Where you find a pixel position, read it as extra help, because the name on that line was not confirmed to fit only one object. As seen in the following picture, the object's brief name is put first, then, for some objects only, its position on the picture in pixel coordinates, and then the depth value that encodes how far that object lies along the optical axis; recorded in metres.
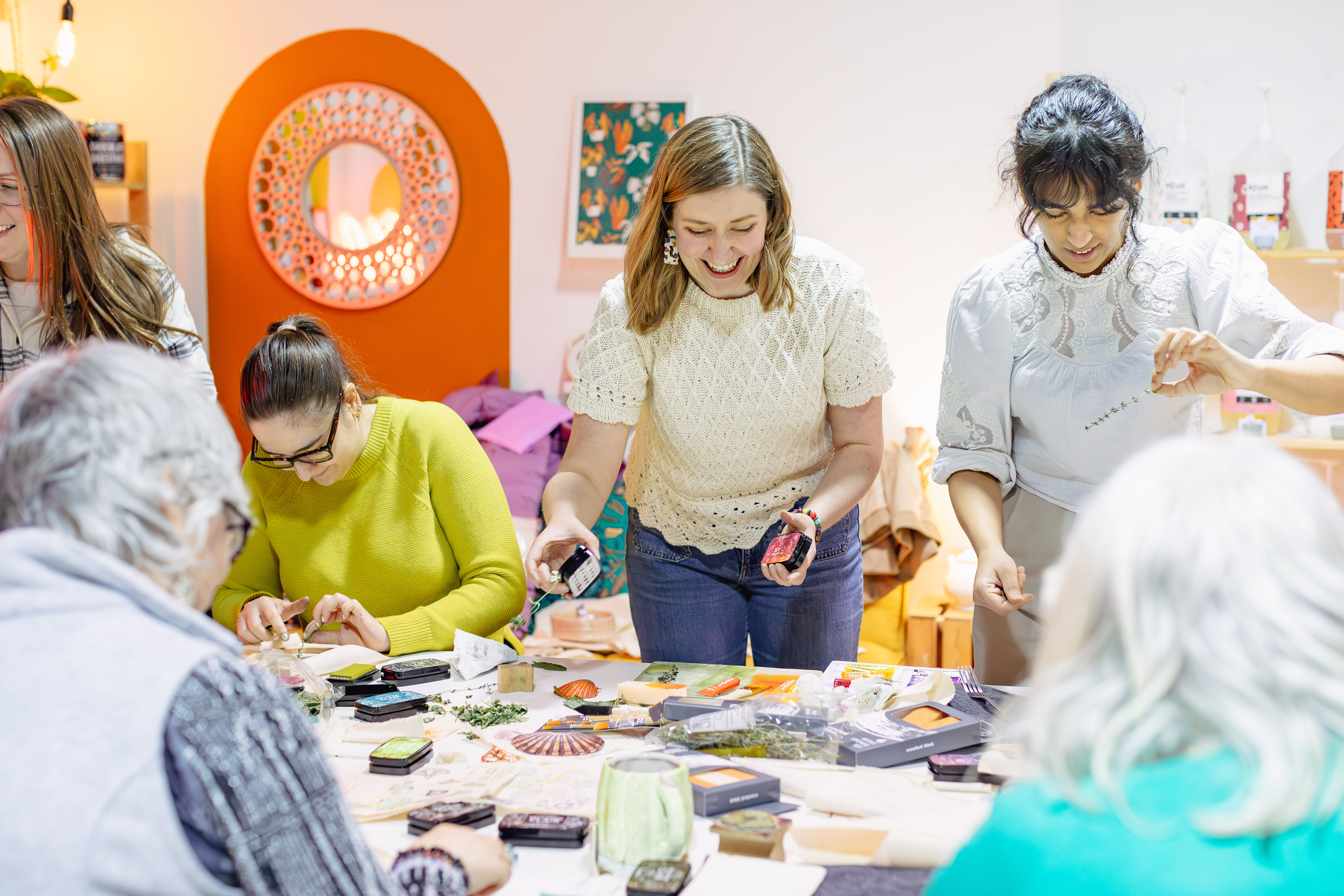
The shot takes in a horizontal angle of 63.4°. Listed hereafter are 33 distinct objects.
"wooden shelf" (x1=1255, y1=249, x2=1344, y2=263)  3.18
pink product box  3.80
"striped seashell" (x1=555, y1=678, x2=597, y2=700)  1.72
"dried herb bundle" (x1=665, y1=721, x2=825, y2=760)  1.43
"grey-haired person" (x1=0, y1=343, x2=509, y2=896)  0.78
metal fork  1.62
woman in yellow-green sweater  2.05
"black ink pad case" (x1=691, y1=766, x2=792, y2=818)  1.26
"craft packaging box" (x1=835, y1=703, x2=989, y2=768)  1.39
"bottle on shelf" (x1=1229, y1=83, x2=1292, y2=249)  3.24
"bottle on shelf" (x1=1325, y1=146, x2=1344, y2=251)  3.19
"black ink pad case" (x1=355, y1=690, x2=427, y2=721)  1.59
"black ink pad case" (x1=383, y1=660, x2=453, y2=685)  1.78
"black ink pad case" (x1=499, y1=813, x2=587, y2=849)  1.20
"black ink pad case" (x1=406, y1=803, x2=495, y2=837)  1.22
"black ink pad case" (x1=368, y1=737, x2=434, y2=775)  1.39
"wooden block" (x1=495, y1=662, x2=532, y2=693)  1.73
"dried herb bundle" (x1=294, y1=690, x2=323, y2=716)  1.57
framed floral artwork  3.96
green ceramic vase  1.13
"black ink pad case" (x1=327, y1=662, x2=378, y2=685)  1.77
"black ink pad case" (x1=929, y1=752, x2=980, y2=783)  1.34
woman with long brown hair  1.89
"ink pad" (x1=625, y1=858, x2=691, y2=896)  1.07
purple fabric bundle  3.70
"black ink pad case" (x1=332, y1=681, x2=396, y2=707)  1.69
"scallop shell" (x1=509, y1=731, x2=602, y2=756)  1.47
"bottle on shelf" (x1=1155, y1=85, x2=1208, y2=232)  3.29
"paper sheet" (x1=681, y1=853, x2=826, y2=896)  1.09
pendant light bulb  3.76
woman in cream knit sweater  1.99
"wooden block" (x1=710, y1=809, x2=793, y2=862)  1.17
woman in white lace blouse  1.66
